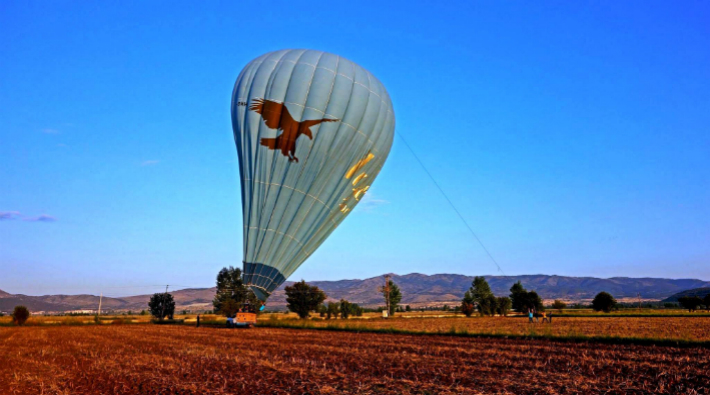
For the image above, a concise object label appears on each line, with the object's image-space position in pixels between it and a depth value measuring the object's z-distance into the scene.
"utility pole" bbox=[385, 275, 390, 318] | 83.56
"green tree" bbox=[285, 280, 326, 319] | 77.44
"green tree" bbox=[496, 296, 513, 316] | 96.00
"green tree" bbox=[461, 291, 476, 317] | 88.94
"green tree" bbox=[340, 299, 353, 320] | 78.26
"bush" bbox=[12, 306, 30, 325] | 50.88
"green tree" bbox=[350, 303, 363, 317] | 90.50
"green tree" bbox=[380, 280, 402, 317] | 122.03
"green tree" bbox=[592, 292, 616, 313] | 90.06
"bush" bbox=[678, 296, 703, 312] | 85.81
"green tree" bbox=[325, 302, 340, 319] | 75.93
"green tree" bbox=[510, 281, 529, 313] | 101.44
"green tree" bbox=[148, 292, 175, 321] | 81.06
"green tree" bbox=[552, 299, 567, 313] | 110.59
